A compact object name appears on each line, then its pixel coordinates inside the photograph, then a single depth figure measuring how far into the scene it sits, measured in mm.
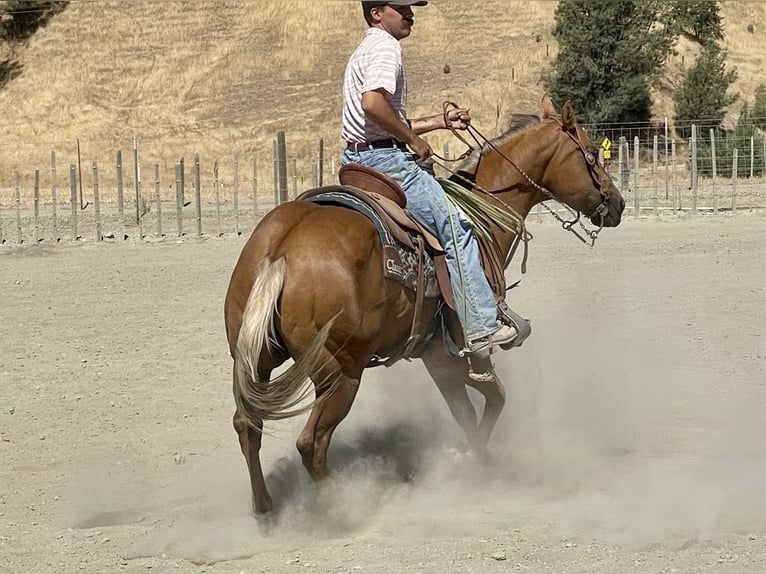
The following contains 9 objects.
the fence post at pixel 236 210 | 16766
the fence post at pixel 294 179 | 17359
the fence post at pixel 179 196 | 16141
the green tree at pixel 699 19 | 37719
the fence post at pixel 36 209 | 15992
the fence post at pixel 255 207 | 17219
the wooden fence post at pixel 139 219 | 16219
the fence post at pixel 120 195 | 16828
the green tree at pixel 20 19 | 42094
